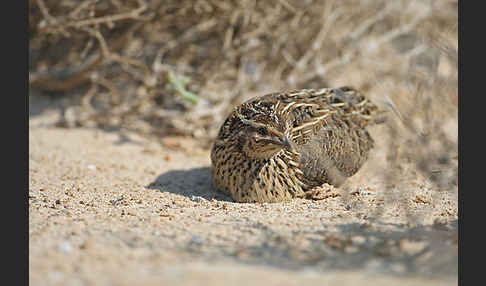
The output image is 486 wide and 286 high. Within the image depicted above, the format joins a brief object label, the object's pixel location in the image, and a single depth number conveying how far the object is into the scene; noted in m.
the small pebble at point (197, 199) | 9.98
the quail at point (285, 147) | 9.41
